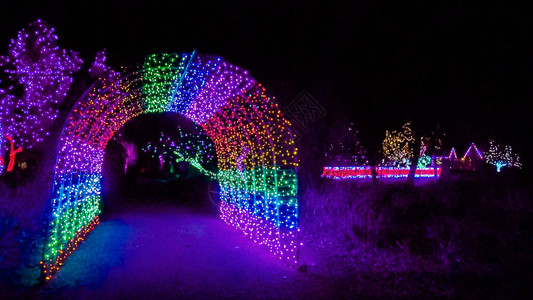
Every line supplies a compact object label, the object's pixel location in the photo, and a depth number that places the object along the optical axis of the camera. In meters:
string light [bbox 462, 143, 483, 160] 40.61
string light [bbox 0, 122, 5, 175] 18.30
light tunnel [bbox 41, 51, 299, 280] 7.07
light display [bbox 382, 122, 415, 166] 21.28
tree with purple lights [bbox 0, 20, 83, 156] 19.91
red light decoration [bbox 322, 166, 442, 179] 15.90
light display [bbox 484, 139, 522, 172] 40.59
